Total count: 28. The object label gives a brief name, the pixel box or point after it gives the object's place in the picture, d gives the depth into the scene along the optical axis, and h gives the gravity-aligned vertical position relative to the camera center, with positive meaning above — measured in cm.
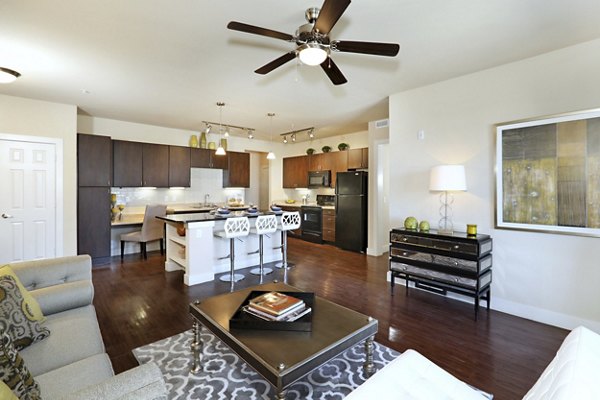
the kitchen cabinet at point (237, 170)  711 +70
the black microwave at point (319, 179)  691 +49
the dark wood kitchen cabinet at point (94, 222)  483 -44
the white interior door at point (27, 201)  419 -6
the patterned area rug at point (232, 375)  184 -128
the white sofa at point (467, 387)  88 -74
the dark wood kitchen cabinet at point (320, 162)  695 +92
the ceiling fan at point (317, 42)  195 +118
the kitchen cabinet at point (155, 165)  581 +69
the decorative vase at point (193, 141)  650 +131
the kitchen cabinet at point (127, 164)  548 +67
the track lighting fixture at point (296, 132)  604 +155
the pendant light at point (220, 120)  450 +151
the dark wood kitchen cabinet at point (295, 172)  758 +72
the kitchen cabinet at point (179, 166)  616 +71
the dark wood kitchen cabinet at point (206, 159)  651 +92
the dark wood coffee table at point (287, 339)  147 -86
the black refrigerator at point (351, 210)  584 -27
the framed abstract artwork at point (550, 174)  262 +25
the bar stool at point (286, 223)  464 -43
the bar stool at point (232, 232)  395 -49
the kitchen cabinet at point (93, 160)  482 +65
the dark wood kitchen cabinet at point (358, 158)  611 +89
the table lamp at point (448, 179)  312 +22
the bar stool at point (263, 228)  436 -48
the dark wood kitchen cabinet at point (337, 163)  658 +84
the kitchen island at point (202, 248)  394 -79
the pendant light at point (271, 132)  513 +155
